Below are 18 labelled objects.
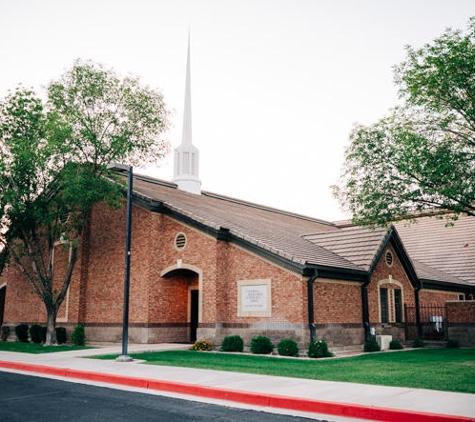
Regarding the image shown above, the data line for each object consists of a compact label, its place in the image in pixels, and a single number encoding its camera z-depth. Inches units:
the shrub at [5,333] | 1116.5
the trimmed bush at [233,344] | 761.5
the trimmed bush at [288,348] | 700.0
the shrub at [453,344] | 877.8
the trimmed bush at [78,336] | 914.7
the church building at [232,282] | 761.0
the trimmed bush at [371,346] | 796.0
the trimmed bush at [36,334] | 1002.1
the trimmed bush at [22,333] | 1051.3
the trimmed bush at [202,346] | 779.4
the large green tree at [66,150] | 863.9
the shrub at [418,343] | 931.3
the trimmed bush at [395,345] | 858.1
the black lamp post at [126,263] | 597.6
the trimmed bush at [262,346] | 726.5
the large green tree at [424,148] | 661.9
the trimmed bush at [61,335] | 957.1
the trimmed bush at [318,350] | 679.7
